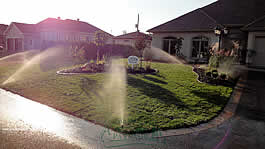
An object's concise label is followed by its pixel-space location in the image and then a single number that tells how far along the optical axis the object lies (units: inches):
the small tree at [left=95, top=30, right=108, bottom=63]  519.8
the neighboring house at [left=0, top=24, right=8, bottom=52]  1556.3
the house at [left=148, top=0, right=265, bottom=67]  620.4
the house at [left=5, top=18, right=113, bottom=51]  1406.3
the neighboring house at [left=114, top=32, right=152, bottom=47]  1259.5
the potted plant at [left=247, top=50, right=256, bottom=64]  607.5
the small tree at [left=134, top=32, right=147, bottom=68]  482.6
